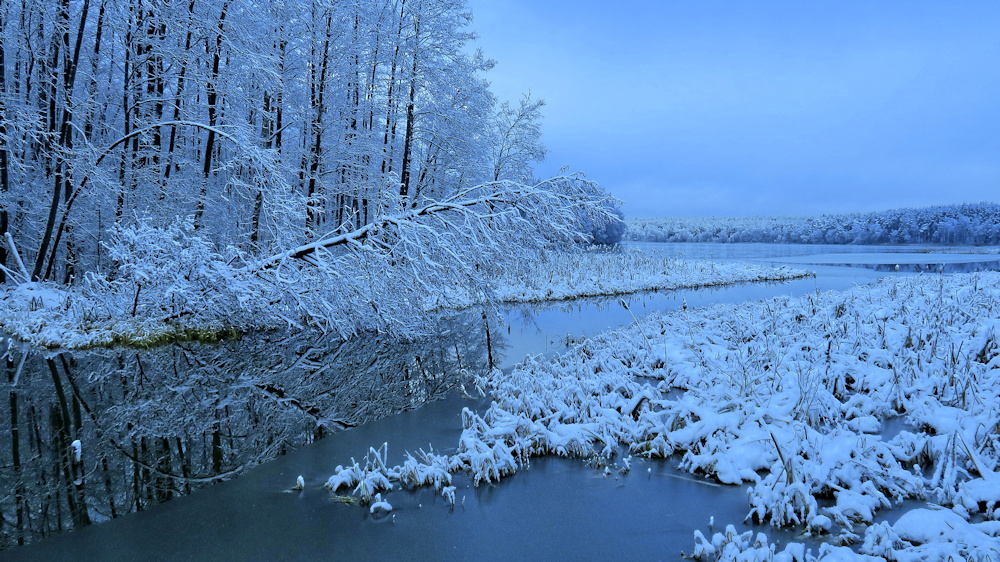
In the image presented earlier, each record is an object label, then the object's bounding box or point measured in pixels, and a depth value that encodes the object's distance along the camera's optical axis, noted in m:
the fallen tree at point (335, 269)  10.14
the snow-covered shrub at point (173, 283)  10.16
